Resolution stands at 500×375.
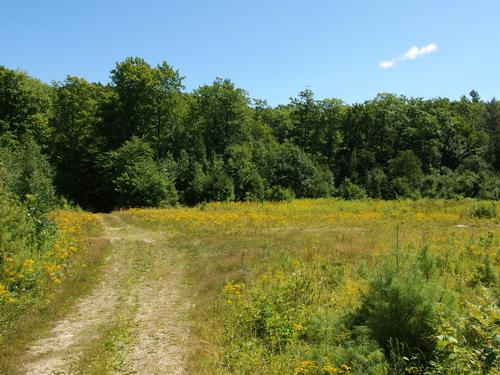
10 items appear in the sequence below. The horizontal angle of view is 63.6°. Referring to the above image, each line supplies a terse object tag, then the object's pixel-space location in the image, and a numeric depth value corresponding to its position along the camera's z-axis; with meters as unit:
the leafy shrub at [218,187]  42.80
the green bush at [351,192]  47.16
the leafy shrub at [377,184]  52.69
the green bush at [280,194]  42.97
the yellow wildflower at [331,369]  5.13
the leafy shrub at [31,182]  14.13
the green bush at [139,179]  39.41
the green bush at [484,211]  23.14
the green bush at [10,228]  9.66
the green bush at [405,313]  6.10
